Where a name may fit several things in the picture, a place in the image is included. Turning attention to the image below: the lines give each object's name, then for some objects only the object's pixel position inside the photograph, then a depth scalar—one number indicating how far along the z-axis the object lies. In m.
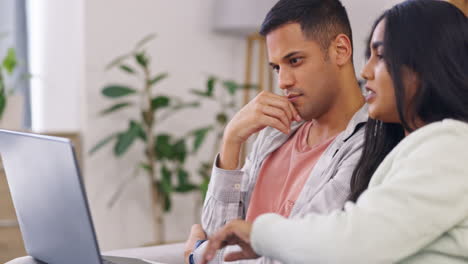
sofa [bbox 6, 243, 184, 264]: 2.29
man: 2.21
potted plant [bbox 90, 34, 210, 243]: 3.97
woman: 1.63
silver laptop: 1.77
